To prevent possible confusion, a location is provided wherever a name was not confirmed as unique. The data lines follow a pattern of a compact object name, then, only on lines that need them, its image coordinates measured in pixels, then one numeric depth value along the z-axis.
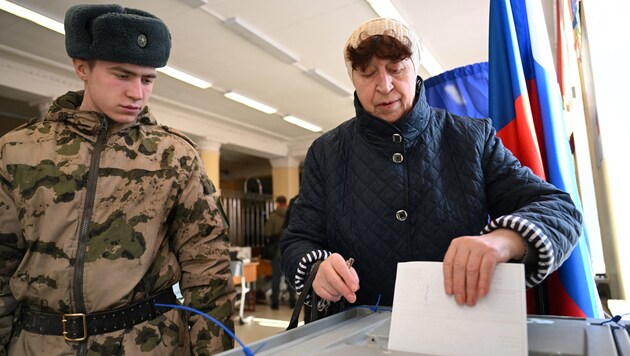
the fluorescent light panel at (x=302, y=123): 8.11
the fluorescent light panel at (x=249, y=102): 6.56
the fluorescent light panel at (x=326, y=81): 5.76
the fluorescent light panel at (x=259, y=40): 4.31
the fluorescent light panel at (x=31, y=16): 3.86
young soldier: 0.95
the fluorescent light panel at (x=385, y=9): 4.07
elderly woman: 0.95
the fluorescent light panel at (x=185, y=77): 5.53
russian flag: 1.11
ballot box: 0.58
